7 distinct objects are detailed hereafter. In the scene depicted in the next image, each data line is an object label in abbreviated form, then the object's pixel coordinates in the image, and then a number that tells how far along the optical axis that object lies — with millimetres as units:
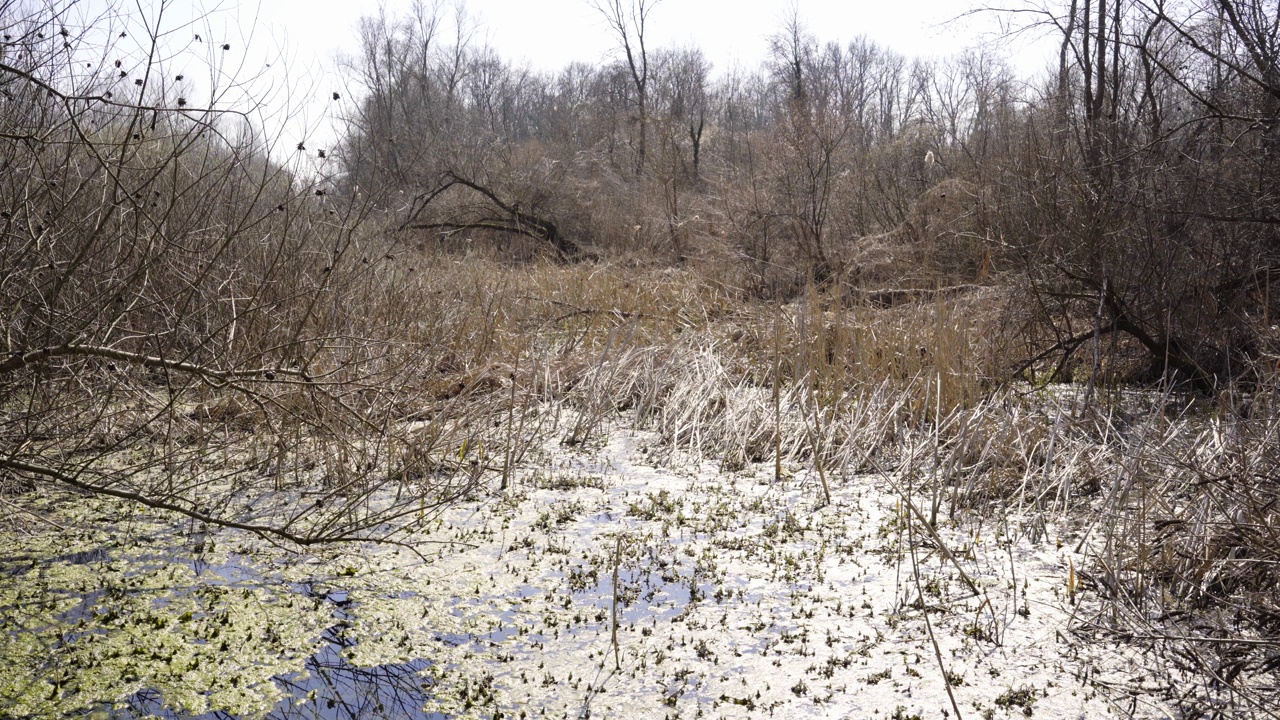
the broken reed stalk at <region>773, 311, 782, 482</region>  5070
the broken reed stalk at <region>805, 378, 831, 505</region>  4630
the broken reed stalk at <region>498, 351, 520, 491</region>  4867
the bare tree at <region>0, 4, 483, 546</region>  3318
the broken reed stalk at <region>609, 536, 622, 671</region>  2902
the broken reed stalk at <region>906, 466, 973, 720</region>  2977
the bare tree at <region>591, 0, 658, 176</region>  27188
